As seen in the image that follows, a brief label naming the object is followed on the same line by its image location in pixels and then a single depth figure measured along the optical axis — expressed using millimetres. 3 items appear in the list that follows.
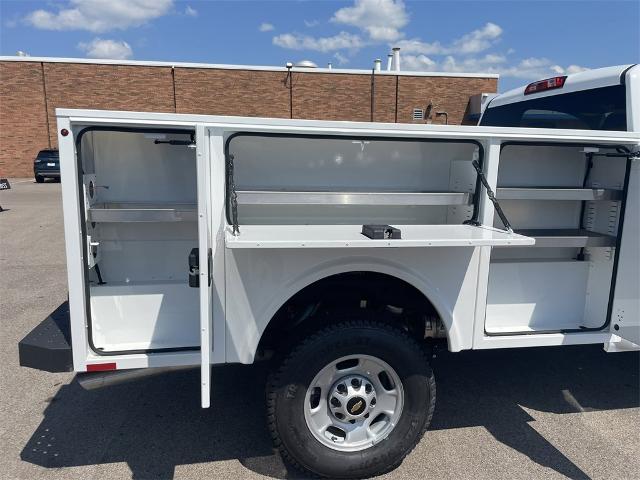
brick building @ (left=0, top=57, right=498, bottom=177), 25344
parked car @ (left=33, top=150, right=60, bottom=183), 21969
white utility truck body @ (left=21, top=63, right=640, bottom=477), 2436
